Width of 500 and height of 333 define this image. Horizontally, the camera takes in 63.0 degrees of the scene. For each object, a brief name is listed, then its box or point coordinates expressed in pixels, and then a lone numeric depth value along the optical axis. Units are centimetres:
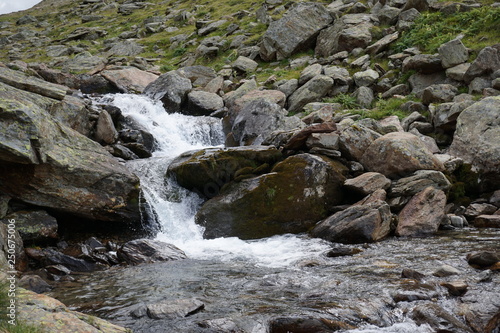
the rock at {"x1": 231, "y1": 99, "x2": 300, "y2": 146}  2302
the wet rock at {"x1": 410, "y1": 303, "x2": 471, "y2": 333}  724
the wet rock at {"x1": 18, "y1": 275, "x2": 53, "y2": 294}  1077
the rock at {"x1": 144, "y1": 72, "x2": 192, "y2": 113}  2984
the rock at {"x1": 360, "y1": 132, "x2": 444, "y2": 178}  1714
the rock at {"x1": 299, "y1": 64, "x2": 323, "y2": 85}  3114
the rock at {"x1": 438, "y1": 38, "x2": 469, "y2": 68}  2542
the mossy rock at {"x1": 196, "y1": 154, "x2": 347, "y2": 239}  1711
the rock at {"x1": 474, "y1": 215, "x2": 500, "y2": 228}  1482
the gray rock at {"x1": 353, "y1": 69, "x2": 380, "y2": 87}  2914
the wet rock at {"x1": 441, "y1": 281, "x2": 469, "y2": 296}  854
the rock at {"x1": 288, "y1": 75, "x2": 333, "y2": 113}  2903
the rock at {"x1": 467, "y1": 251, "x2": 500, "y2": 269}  1012
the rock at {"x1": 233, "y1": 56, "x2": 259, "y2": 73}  3731
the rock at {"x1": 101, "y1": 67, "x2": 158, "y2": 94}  3259
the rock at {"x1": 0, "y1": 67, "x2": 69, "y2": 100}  2062
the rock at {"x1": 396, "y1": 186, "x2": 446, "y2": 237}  1501
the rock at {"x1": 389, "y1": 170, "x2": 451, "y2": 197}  1631
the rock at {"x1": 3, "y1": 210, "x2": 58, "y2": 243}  1429
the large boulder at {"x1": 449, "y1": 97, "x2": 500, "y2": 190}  1724
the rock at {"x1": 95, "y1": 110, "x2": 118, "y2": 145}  2269
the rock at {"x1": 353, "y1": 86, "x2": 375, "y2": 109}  2736
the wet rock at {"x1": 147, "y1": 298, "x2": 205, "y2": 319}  836
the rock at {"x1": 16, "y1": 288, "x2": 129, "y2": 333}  630
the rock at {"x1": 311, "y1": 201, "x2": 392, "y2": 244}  1466
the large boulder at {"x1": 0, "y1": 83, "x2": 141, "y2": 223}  1395
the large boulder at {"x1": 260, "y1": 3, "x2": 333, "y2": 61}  3753
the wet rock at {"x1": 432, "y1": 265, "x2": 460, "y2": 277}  976
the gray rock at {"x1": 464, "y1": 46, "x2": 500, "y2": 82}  2300
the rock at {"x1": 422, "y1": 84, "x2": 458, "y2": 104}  2322
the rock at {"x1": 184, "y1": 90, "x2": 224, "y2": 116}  3009
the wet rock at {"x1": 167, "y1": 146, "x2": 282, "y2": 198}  1834
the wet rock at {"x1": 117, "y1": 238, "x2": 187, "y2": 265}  1420
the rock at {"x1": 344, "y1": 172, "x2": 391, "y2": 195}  1672
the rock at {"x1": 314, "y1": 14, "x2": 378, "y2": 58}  3425
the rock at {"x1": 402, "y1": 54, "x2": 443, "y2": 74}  2623
